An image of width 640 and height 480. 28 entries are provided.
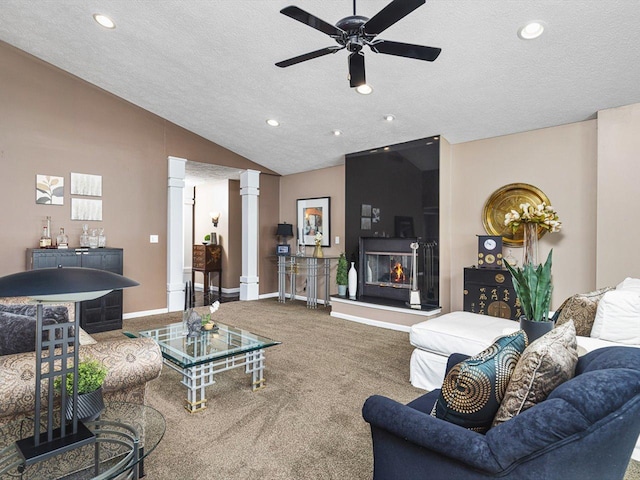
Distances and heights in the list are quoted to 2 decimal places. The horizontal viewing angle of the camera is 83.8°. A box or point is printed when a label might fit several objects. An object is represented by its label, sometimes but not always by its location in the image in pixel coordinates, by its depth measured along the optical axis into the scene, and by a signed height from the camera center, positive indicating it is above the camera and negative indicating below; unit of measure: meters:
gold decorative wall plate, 4.34 +0.45
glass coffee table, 2.50 -0.84
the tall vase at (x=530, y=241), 4.08 -0.02
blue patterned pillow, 1.17 -0.50
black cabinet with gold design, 4.11 -0.66
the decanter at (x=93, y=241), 4.89 -0.06
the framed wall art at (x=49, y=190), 4.67 +0.62
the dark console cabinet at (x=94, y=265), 4.31 -0.35
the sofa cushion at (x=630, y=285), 2.51 -0.33
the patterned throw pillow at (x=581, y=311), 2.39 -0.50
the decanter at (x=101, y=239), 4.97 -0.03
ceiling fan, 2.04 +1.29
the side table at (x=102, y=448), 1.13 -0.74
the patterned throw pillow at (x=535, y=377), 1.07 -0.43
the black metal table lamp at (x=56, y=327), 1.05 -0.31
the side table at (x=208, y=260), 7.98 -0.53
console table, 6.51 -0.65
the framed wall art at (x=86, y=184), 4.95 +0.74
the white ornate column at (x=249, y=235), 6.90 +0.05
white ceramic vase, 5.53 -0.70
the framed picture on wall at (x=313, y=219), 6.70 +0.36
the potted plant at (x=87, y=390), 1.32 -0.58
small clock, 4.32 -0.16
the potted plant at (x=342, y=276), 5.68 -0.61
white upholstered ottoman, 2.58 -0.76
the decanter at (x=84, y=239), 4.85 -0.03
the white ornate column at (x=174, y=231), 5.81 +0.10
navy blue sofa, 0.91 -0.55
